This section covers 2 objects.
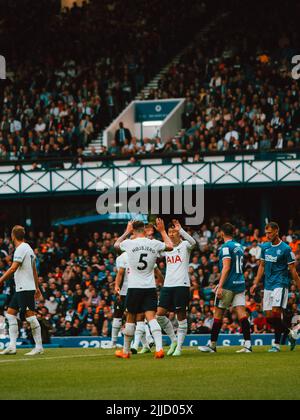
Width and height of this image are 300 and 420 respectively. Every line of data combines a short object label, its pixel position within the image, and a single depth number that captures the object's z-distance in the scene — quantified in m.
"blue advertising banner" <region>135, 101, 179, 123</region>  42.34
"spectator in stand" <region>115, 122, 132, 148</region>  39.97
